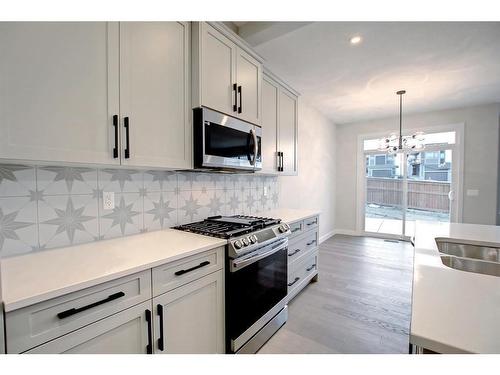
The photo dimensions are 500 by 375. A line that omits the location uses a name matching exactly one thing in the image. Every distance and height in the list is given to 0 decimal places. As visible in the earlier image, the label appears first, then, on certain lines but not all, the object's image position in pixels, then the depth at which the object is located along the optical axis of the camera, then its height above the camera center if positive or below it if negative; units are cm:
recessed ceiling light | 215 +137
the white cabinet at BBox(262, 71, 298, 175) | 249 +65
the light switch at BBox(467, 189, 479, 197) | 409 -19
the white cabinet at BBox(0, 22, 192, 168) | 94 +44
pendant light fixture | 318 +58
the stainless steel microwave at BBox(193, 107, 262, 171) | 165 +31
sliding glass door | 445 -12
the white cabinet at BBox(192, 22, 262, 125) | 163 +87
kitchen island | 58 -41
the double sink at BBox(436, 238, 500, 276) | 129 -50
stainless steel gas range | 150 -72
